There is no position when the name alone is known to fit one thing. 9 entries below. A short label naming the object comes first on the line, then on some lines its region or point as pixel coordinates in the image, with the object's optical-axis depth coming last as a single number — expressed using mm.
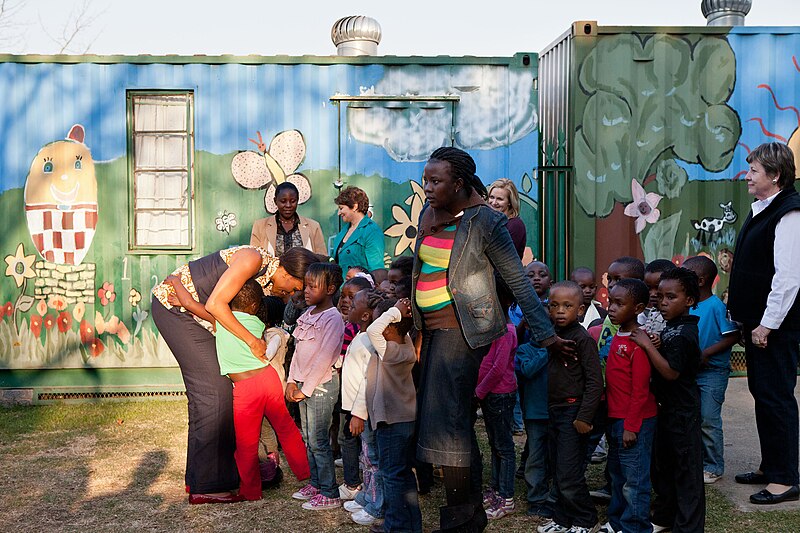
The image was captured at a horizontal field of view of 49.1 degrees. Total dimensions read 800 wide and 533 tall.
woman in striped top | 4387
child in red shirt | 4598
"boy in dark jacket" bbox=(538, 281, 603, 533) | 4746
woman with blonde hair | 6449
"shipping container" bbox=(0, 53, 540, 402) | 8703
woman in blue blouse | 7152
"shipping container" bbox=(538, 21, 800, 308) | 8812
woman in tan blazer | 7770
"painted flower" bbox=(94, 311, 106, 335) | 8711
